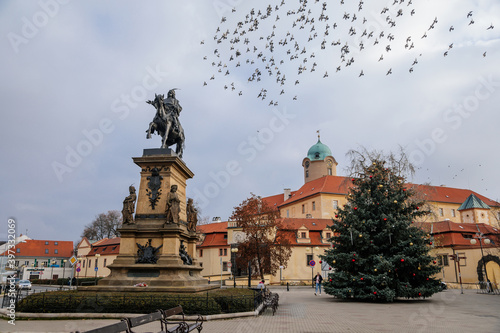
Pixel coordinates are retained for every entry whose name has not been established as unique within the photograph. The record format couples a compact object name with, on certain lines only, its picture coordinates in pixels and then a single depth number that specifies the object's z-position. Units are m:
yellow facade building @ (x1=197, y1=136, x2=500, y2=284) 44.19
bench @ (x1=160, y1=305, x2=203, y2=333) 7.16
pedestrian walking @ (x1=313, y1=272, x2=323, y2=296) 26.03
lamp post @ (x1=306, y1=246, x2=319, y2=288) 50.29
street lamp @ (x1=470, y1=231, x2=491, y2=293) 28.27
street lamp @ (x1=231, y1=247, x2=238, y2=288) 49.88
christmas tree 18.59
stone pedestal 12.79
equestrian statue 15.66
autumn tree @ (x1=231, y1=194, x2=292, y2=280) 41.78
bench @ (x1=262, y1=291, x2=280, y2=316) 13.94
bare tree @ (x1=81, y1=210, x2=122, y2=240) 74.19
